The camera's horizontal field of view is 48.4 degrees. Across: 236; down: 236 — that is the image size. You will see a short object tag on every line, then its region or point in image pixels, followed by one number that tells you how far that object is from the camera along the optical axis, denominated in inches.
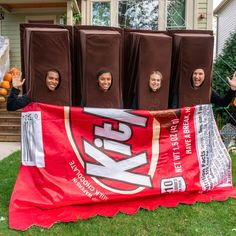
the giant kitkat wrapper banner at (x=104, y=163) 105.8
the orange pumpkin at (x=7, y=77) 261.7
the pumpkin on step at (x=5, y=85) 255.4
